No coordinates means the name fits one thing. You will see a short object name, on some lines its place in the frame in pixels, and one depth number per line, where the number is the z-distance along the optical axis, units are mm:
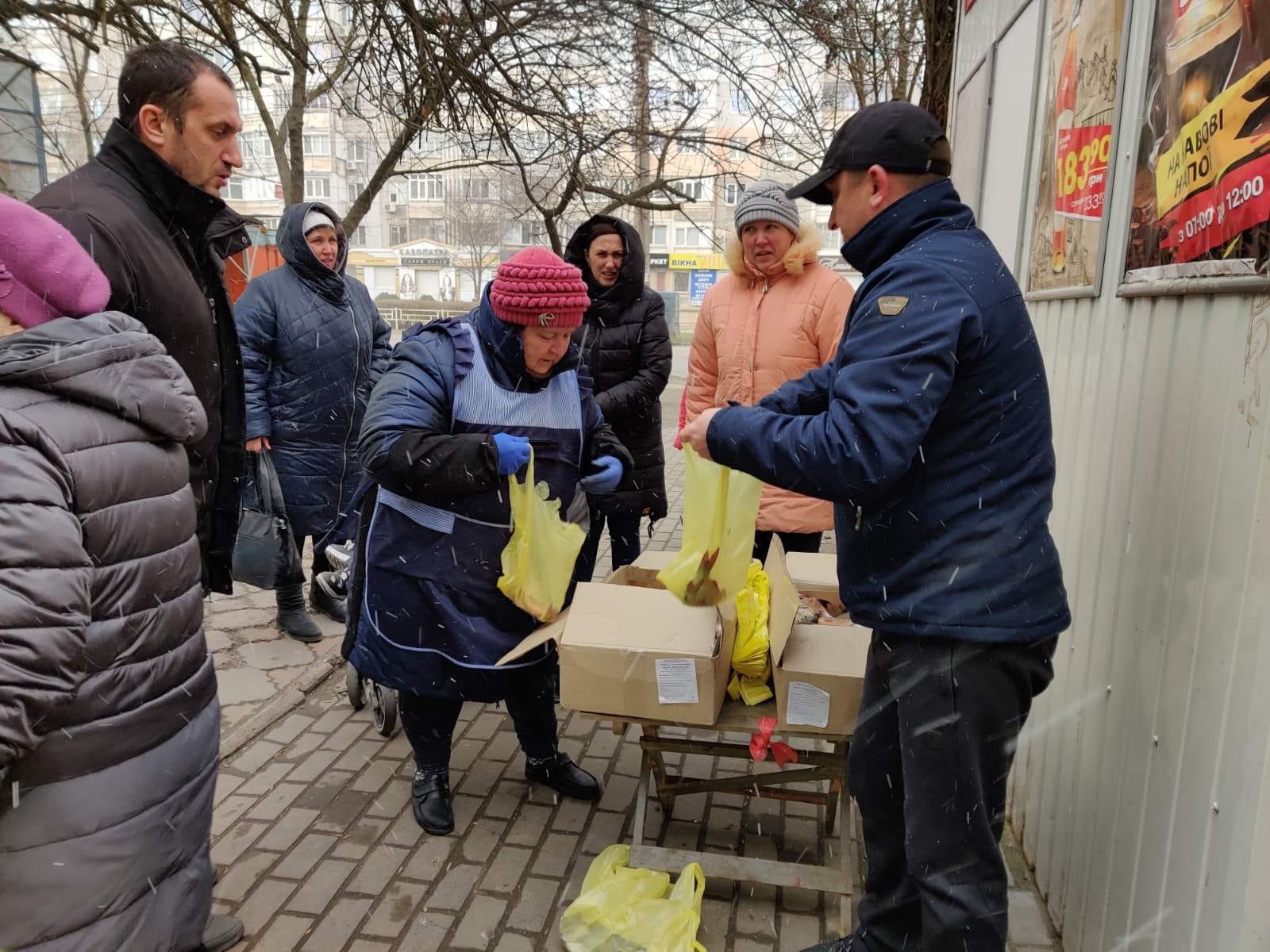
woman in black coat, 4246
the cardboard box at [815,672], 2318
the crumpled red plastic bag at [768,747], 2430
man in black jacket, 2301
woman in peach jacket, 3533
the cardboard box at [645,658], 2350
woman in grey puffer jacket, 1357
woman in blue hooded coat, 4266
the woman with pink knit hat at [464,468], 2510
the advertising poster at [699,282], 41156
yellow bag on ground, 2387
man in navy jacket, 1677
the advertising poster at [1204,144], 1519
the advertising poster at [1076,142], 2373
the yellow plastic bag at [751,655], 2504
